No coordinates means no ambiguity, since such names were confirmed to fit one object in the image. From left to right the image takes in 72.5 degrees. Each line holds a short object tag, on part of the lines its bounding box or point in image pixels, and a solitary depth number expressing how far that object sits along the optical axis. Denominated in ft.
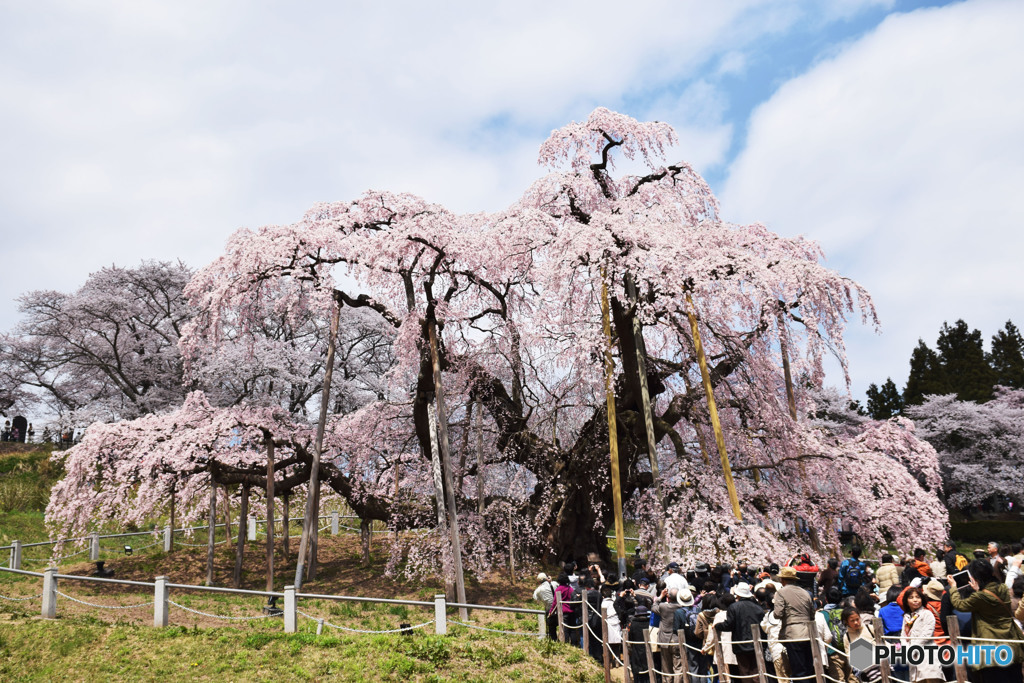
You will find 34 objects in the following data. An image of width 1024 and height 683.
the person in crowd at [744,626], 26.81
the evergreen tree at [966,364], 130.72
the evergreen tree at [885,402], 148.87
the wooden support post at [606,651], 34.06
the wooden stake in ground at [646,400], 50.80
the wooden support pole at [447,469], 52.08
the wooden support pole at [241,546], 61.41
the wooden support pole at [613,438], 49.98
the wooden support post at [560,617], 38.01
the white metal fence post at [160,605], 42.27
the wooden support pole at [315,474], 55.98
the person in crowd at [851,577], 36.83
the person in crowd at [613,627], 34.71
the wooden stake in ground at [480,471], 60.95
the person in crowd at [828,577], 34.53
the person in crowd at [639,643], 31.09
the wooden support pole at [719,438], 48.44
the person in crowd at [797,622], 25.66
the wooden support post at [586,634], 36.35
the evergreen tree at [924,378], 135.44
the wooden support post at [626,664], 31.32
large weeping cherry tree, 51.96
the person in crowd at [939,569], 32.39
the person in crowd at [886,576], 32.86
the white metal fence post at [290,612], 41.27
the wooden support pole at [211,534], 60.85
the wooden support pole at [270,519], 57.57
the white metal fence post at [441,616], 41.25
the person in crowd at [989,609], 22.53
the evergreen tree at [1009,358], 130.11
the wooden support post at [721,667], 26.68
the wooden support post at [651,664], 29.71
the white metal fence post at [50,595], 44.32
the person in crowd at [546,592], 39.73
